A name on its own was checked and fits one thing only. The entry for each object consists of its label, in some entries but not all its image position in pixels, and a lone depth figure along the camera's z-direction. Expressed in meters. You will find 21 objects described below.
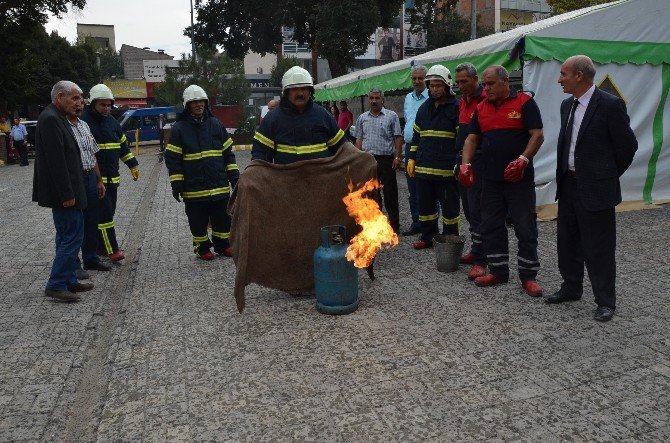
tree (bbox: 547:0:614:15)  25.11
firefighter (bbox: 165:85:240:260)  6.38
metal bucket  5.74
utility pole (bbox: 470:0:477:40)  26.23
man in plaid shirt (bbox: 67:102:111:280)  5.85
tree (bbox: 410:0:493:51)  41.69
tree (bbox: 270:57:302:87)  52.69
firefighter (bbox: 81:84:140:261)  6.57
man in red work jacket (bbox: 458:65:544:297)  4.82
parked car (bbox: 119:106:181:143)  30.12
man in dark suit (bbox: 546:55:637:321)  4.21
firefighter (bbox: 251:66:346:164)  5.13
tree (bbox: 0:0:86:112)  22.89
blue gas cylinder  4.58
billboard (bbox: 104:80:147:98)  57.91
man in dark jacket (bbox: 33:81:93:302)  5.08
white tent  8.06
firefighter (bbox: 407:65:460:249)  6.12
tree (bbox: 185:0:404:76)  26.55
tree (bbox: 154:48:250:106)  35.31
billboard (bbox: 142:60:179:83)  62.50
